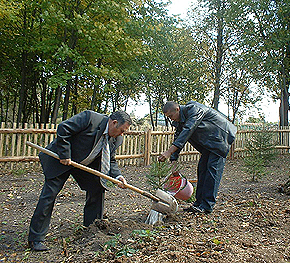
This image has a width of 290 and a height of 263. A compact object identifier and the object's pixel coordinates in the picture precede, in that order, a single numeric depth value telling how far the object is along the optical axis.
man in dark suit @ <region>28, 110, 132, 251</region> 3.07
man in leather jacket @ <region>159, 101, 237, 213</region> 3.98
